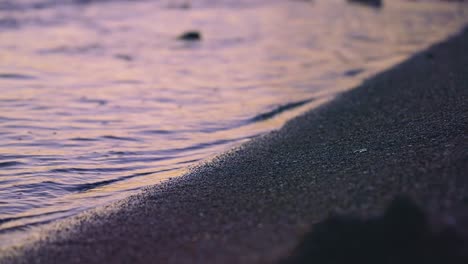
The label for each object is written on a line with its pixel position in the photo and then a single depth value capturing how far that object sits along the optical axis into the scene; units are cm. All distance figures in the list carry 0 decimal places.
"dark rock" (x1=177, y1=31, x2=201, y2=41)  1838
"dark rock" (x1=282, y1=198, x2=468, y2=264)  364
